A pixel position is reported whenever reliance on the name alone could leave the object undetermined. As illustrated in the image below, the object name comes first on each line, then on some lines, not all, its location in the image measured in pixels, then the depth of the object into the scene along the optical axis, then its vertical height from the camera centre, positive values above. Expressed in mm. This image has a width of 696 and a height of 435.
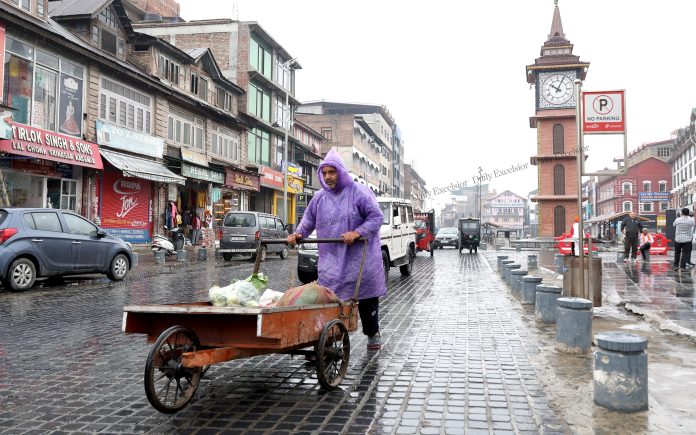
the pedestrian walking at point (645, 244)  20789 -356
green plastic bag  4770 -415
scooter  21031 -407
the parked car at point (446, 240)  39719 -437
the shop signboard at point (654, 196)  58125 +4283
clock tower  44688 +8058
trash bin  8562 -691
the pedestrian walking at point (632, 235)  19878 +0
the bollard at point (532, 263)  18197 -949
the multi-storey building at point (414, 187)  98875 +8956
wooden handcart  3652 -734
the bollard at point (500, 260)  16272 -767
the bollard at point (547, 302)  7719 -939
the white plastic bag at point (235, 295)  4234 -483
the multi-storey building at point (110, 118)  17312 +4384
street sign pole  7559 +841
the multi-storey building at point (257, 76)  33750 +9892
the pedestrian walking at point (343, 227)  5250 +59
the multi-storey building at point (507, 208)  143875 +6780
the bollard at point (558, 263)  17306 -1055
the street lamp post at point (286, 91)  33569 +10053
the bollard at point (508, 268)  13070 -823
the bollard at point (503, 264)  14398 -764
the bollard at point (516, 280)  10794 -904
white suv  13468 -37
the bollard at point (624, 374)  3883 -980
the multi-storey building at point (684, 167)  58562 +7985
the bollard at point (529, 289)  9595 -957
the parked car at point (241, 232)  20062 +15
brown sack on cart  4543 -526
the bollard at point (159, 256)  18984 -818
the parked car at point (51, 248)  10422 -335
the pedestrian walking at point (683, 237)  15016 -47
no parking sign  7598 +1672
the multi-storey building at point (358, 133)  56219 +10929
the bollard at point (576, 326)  5746 -948
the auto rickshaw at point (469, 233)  32094 +56
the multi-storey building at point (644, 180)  77000 +7915
